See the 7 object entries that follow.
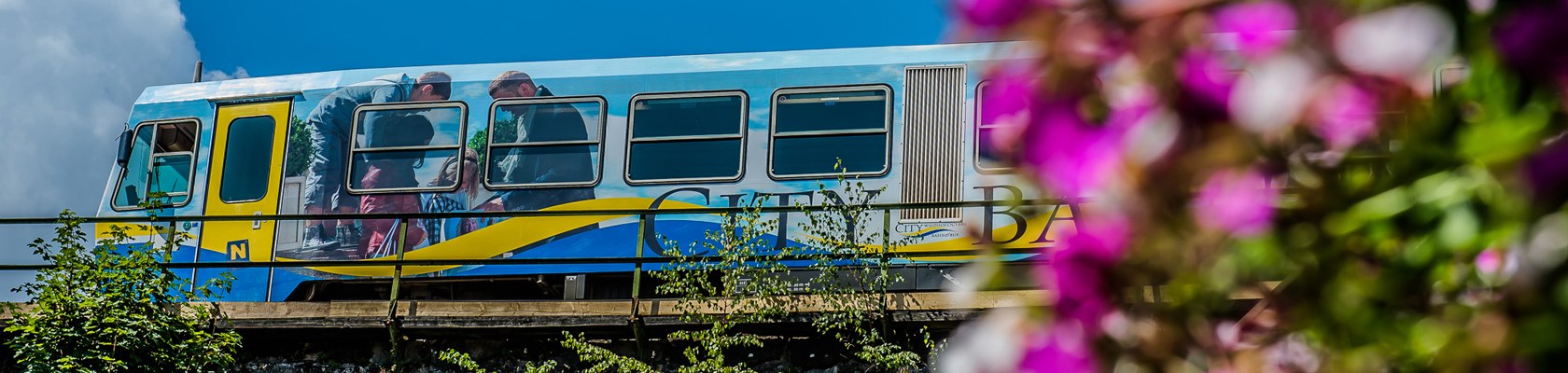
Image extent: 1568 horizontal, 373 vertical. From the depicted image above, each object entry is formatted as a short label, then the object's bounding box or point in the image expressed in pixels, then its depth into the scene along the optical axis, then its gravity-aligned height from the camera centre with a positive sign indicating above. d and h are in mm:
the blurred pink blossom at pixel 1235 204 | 6447 +322
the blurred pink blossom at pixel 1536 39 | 5886 +444
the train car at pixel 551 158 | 40312 +2206
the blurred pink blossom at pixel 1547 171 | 5760 +326
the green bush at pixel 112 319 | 38361 +570
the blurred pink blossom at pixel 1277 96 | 6168 +405
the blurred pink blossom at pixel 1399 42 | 5917 +441
